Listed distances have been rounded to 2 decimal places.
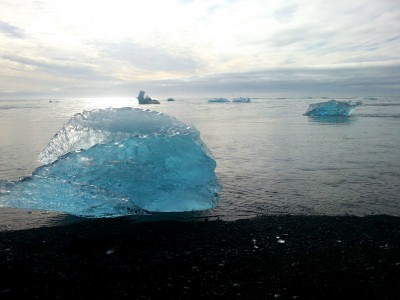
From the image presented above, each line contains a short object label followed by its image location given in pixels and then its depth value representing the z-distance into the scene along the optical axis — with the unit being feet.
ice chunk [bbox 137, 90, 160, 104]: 209.87
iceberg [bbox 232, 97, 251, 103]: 257.05
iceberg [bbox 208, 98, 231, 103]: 267.27
